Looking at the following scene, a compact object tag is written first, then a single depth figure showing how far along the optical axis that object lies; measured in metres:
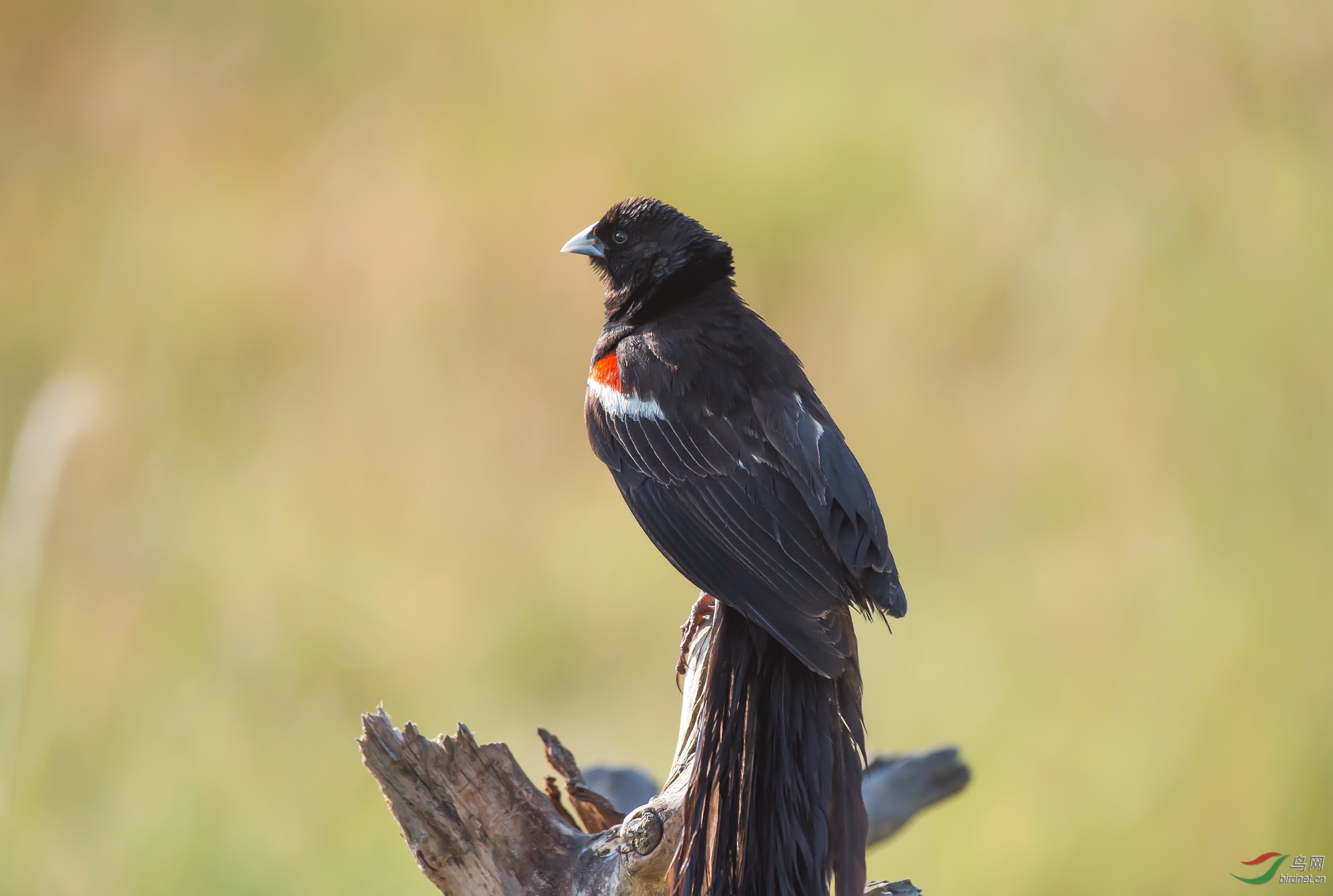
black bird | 6.79
